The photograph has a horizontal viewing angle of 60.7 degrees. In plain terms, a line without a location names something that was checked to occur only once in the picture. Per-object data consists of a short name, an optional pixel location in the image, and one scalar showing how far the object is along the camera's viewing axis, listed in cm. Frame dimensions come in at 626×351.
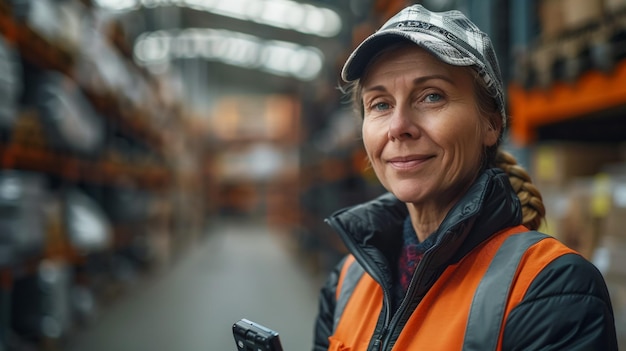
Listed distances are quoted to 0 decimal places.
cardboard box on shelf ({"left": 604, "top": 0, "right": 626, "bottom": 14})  190
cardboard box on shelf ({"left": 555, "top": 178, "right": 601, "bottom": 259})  213
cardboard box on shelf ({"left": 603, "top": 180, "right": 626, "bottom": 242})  190
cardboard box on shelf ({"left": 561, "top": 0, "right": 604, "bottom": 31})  207
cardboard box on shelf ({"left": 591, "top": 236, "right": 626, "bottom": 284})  187
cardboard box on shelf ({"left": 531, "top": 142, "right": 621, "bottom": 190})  248
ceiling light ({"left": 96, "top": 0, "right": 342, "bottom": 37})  1132
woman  81
